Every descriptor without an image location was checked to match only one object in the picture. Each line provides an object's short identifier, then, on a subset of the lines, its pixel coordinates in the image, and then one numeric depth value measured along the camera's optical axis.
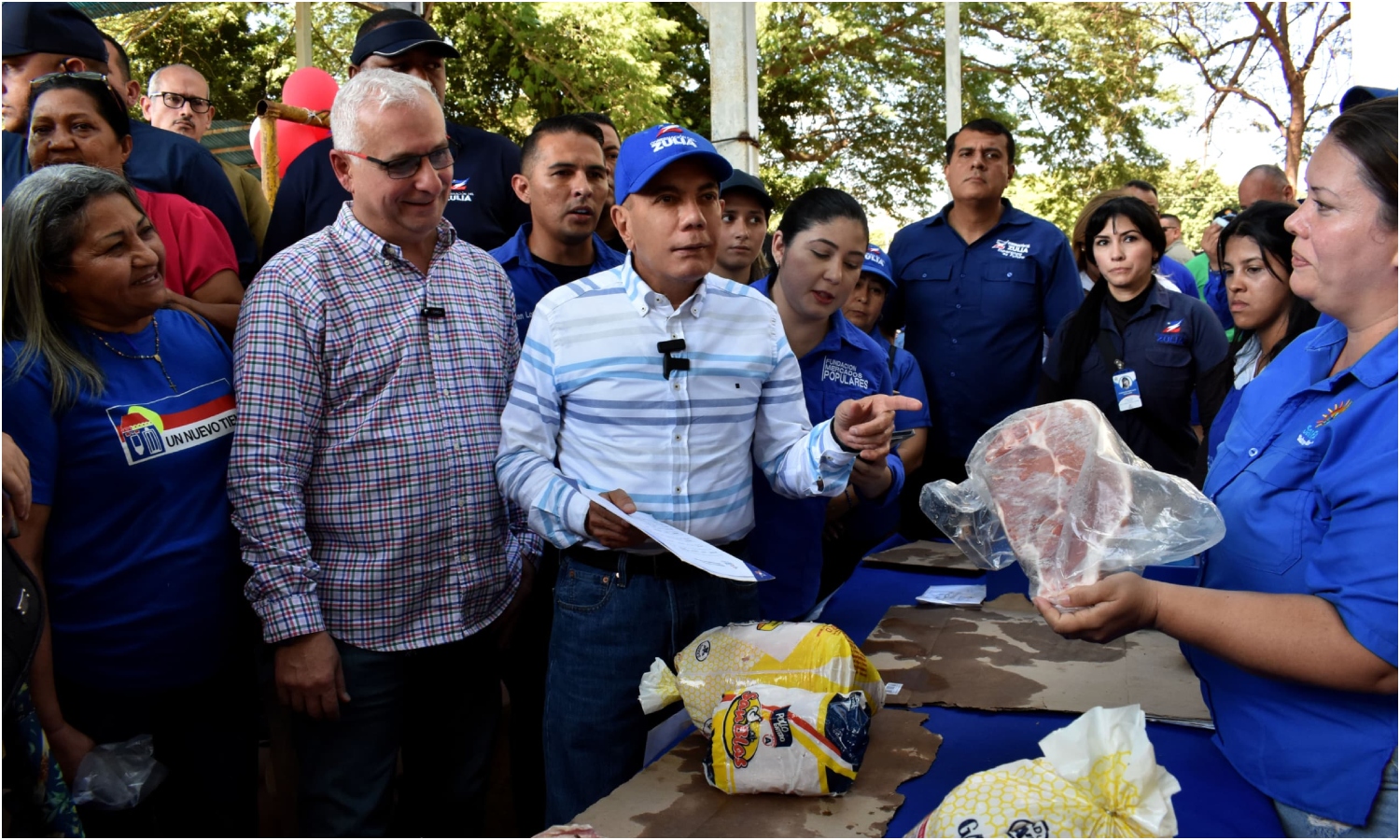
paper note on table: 2.37
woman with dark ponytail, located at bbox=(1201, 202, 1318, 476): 2.92
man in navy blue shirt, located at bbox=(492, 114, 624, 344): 2.68
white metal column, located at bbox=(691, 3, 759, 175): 6.27
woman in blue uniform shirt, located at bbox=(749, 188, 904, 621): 2.36
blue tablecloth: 1.40
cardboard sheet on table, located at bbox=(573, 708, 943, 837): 1.37
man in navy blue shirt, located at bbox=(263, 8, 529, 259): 2.72
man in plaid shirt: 1.86
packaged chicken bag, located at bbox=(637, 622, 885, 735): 1.51
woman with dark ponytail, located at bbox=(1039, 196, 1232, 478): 3.39
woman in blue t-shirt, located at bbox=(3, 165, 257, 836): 1.69
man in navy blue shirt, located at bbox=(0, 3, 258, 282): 2.38
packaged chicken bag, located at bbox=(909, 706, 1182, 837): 1.13
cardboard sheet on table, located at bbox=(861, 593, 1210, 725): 1.77
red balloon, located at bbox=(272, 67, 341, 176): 4.89
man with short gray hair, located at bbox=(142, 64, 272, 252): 3.98
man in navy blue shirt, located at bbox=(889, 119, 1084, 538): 3.73
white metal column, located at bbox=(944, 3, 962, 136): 10.33
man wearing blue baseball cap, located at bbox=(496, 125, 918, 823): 1.82
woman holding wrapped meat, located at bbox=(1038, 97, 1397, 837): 1.23
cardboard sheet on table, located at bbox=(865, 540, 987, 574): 2.72
